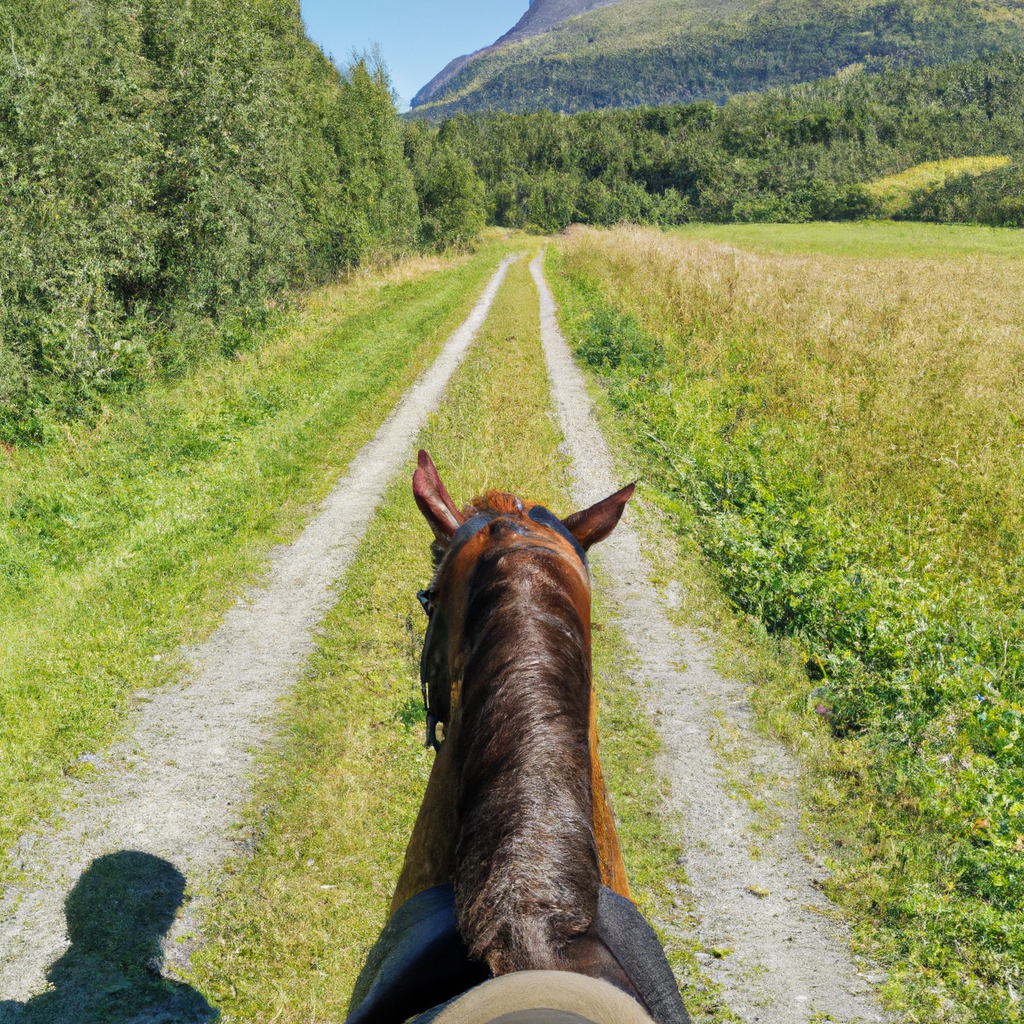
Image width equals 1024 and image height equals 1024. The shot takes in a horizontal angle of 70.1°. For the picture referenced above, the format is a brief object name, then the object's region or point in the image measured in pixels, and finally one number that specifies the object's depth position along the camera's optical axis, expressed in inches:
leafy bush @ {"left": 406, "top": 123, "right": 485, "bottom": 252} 1695.4
